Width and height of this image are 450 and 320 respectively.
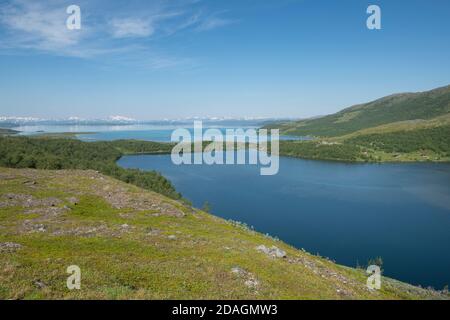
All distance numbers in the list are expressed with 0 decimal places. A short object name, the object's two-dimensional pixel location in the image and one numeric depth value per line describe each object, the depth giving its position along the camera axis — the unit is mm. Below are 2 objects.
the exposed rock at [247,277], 23562
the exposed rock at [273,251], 33750
